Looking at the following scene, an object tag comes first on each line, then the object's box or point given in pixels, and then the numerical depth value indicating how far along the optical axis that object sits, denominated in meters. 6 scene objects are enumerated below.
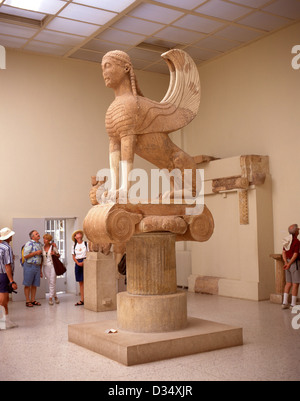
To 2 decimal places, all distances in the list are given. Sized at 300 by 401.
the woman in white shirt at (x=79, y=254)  9.71
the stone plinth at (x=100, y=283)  8.80
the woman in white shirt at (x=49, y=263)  9.75
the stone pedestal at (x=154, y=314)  5.56
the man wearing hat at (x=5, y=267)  7.31
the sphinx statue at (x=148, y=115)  5.98
